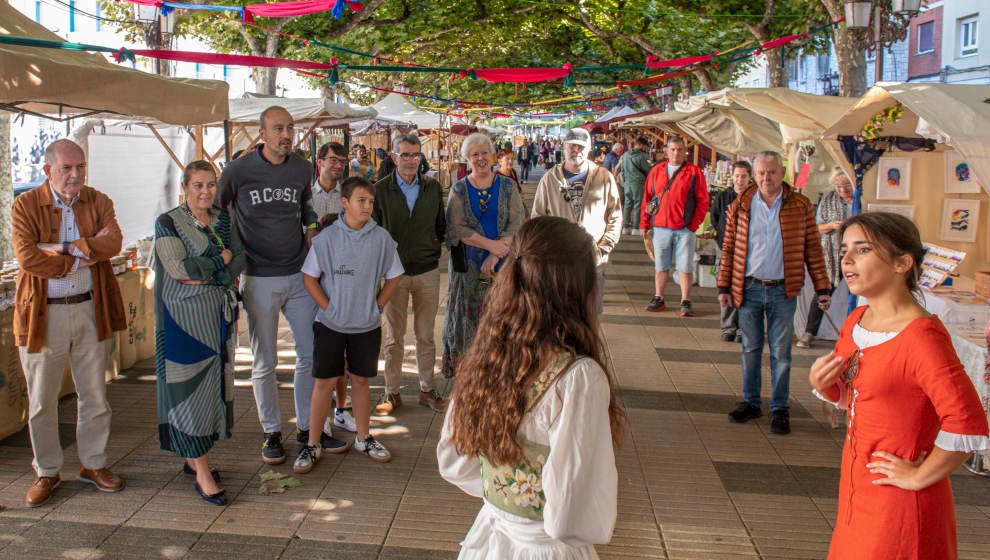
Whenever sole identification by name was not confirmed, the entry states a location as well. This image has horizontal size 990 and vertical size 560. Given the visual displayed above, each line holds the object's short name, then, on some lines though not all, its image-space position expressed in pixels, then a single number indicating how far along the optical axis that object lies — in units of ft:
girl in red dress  7.30
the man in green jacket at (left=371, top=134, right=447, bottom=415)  17.78
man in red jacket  29.91
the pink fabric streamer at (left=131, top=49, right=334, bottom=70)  21.06
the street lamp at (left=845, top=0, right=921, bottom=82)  29.58
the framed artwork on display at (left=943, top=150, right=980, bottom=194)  20.08
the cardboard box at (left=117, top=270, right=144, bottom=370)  21.97
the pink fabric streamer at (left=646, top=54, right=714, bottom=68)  35.38
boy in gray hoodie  14.96
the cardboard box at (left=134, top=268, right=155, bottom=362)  22.89
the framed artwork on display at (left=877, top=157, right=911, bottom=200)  20.95
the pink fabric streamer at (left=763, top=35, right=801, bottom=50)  31.89
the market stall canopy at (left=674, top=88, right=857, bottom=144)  22.84
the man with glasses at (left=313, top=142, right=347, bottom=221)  18.97
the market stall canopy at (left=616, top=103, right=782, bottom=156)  34.35
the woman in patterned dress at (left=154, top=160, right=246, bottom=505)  13.46
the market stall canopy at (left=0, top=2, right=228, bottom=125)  14.02
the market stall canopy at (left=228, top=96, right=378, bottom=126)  34.22
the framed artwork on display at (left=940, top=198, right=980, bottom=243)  20.53
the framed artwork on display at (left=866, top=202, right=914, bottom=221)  21.01
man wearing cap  20.48
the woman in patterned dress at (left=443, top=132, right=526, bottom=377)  18.11
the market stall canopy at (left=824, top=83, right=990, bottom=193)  14.20
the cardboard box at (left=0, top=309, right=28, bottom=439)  16.57
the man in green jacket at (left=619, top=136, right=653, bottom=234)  47.37
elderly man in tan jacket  13.53
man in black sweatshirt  15.06
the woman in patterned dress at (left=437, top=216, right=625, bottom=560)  6.11
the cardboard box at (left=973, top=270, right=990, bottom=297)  18.51
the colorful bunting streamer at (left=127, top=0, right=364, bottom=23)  24.70
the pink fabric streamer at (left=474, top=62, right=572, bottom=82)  32.50
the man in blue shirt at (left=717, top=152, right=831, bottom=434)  17.88
